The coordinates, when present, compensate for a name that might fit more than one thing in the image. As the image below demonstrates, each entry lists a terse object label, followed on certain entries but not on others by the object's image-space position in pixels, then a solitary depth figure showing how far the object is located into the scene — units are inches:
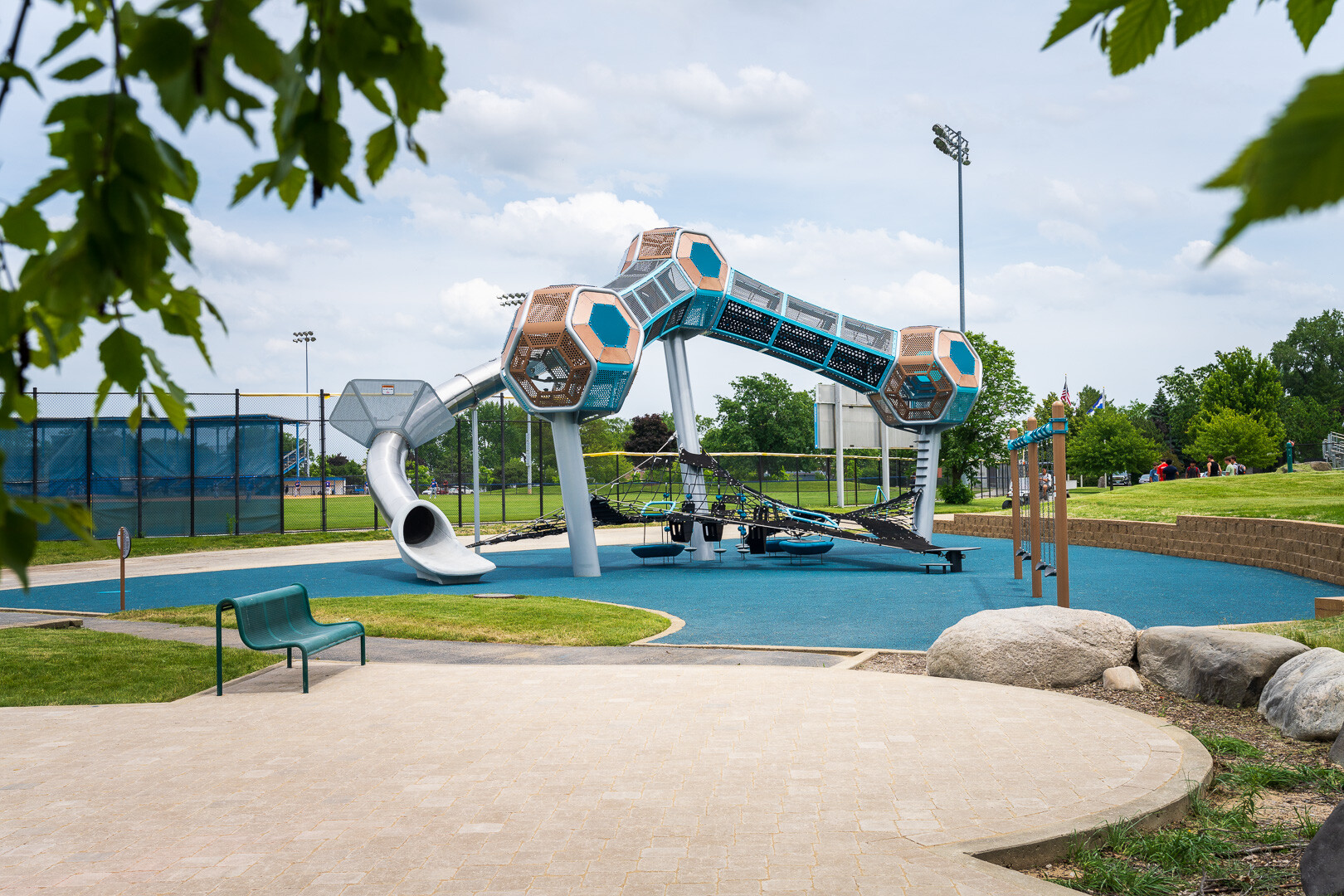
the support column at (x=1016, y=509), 729.0
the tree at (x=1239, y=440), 1951.3
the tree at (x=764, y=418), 3002.0
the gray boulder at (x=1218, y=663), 283.0
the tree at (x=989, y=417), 1782.7
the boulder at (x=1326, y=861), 141.7
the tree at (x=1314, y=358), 3722.9
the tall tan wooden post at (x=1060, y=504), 500.4
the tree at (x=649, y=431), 3583.4
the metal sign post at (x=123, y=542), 508.7
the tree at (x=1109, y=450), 2383.1
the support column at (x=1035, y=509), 618.6
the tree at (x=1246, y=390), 2054.6
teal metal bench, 317.4
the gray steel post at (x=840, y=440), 1619.1
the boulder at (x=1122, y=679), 305.1
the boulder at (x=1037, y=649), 319.3
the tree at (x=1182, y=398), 3348.9
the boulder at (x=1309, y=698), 241.8
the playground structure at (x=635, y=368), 753.0
